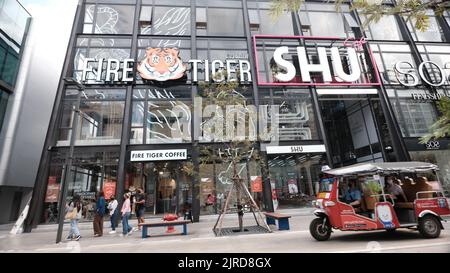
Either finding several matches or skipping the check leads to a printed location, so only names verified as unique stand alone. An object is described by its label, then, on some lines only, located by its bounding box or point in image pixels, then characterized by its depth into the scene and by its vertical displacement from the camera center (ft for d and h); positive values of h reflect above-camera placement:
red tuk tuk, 24.81 -0.58
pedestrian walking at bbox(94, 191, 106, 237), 37.19 -0.71
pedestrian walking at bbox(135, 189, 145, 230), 40.20 +0.47
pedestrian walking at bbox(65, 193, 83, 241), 34.68 -1.48
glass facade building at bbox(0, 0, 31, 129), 61.31 +46.05
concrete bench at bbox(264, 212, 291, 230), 33.59 -2.79
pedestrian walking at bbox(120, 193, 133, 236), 36.70 -0.80
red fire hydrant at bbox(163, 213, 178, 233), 36.50 -1.71
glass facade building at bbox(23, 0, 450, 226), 51.60 +23.80
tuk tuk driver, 27.30 +0.21
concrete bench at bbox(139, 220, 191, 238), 33.61 -2.27
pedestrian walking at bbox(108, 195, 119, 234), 39.40 -0.42
